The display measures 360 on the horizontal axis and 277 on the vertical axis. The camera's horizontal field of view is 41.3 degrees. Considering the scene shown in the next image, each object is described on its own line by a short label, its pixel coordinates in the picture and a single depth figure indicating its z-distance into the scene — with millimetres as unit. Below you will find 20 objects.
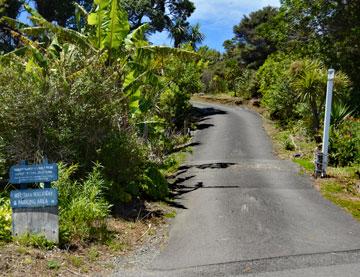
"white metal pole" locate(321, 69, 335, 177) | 13102
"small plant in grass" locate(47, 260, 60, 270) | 6477
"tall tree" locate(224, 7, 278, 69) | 43000
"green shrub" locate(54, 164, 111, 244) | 7746
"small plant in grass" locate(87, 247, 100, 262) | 7093
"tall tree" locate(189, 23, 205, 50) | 37969
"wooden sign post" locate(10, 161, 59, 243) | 7230
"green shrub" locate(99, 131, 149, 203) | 10164
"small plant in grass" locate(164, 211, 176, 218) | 10047
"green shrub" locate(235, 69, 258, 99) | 33619
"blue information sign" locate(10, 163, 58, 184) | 7352
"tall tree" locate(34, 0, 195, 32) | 36312
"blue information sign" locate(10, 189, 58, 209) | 7242
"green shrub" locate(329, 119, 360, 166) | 14734
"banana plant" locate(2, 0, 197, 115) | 12203
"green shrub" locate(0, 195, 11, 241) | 7273
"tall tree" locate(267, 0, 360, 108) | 21969
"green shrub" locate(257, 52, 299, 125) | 22781
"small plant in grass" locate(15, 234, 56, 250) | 7109
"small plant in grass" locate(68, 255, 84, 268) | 6731
